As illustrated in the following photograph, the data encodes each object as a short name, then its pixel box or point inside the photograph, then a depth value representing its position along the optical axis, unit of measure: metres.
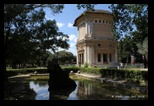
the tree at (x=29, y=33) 12.88
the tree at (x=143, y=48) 32.15
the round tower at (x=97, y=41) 44.09
